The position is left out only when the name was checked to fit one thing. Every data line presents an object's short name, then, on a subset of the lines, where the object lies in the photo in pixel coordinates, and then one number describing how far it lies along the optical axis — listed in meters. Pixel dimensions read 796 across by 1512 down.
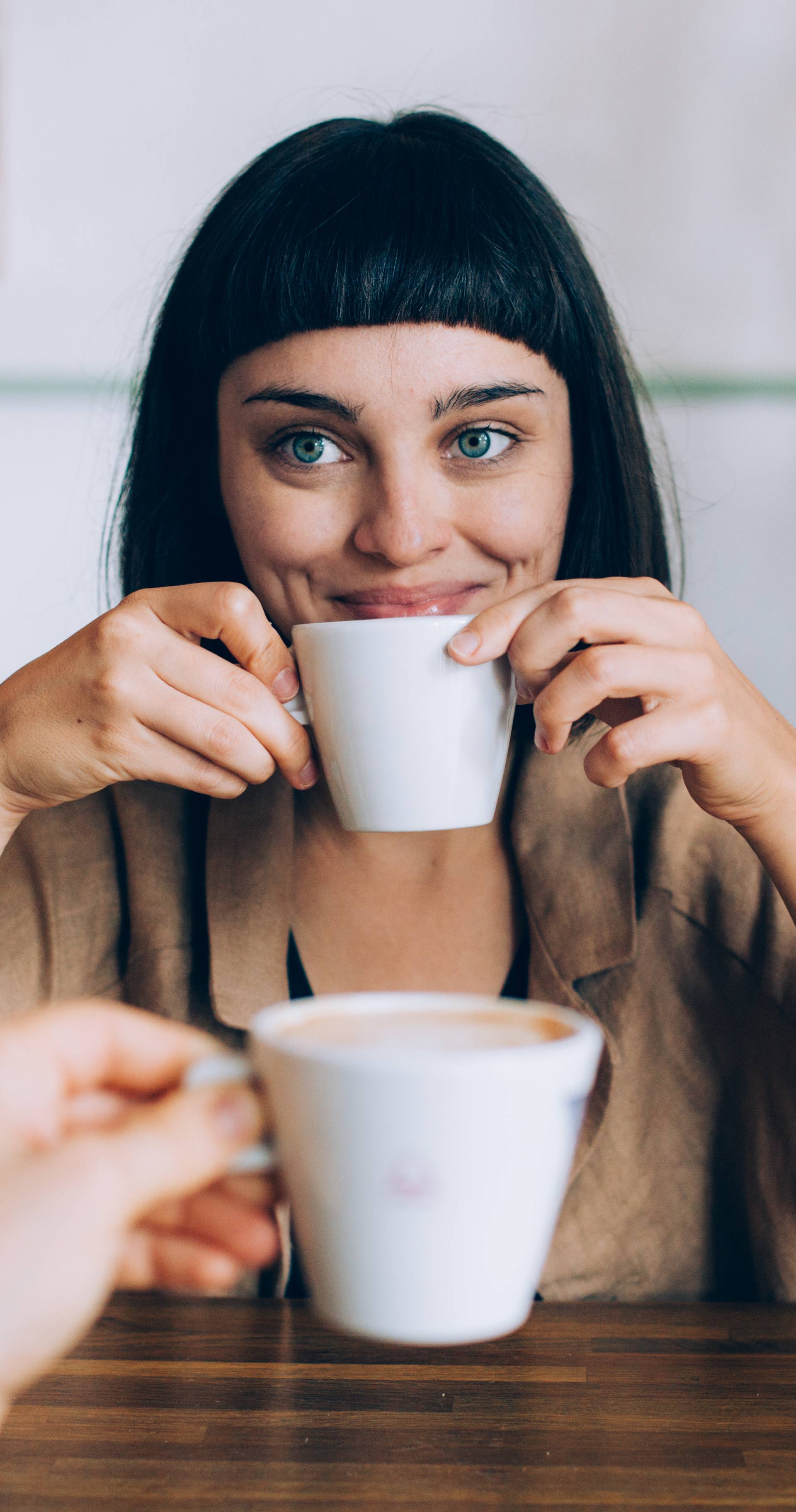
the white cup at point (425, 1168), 0.43
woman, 0.92
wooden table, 0.63
